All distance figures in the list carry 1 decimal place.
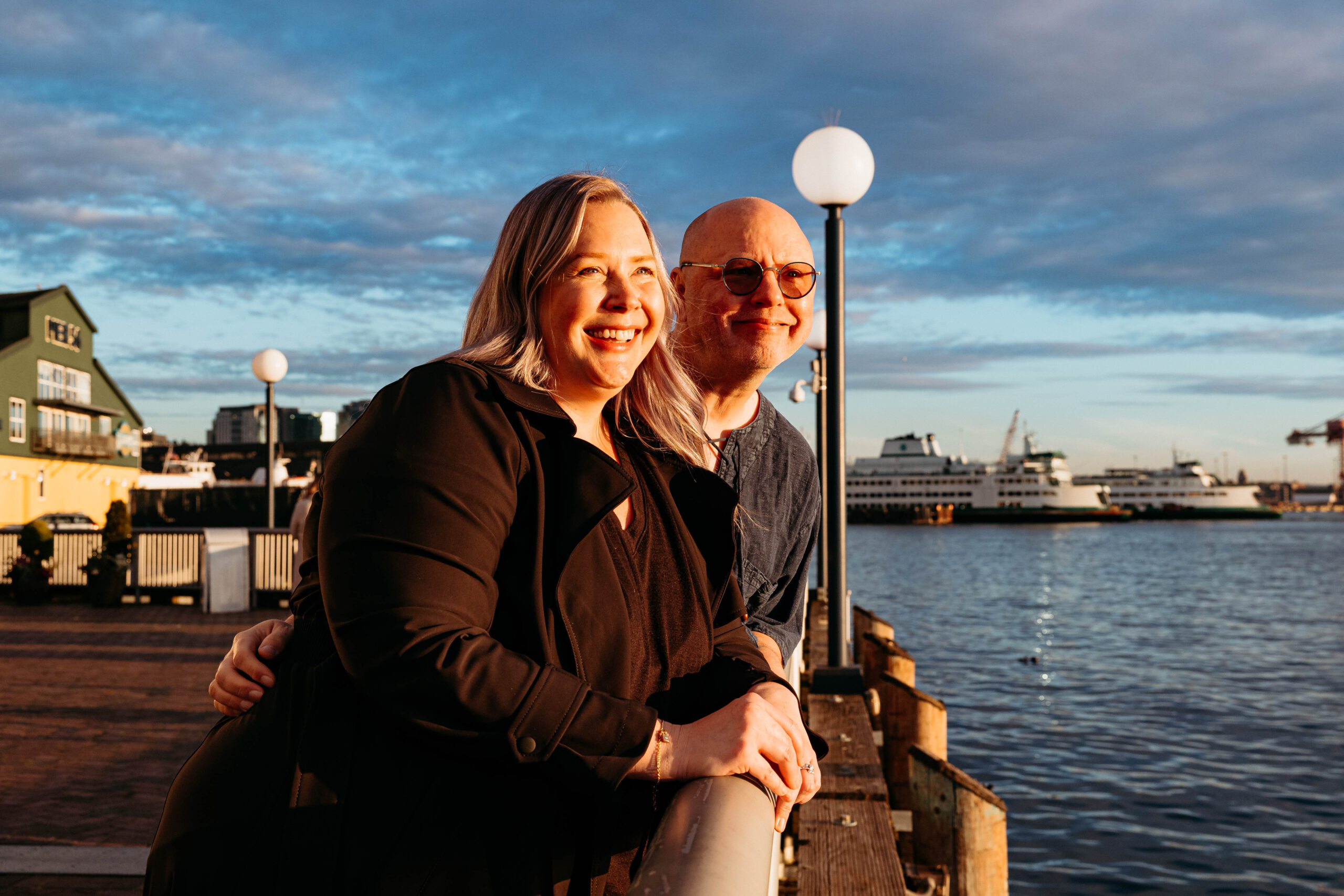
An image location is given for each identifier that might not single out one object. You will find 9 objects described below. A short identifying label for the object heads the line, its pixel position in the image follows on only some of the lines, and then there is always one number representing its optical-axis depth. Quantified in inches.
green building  1502.2
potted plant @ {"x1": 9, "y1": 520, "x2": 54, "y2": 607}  657.0
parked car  1396.4
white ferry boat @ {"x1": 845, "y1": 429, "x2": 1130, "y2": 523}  4473.4
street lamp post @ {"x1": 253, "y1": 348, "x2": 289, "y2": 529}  568.7
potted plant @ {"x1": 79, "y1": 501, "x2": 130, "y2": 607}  646.5
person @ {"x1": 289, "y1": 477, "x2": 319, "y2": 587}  415.8
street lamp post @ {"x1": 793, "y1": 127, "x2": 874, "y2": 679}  258.8
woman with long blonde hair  56.1
